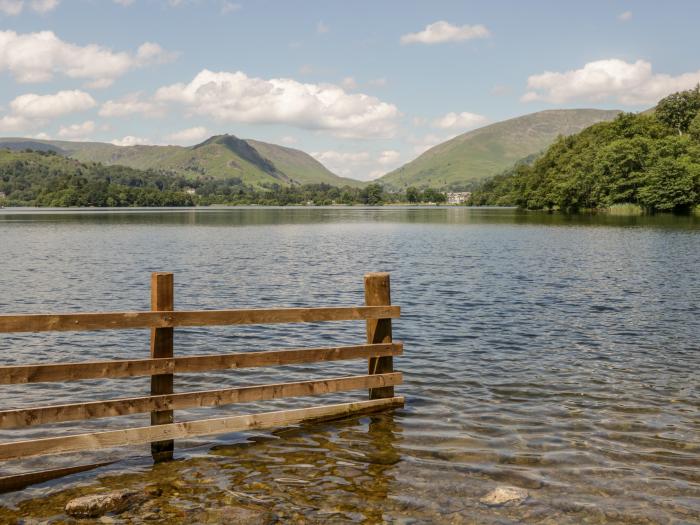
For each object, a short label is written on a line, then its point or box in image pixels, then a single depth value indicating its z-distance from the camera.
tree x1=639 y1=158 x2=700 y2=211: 129.62
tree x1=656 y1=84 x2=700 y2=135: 179.50
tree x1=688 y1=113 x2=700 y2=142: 155.12
